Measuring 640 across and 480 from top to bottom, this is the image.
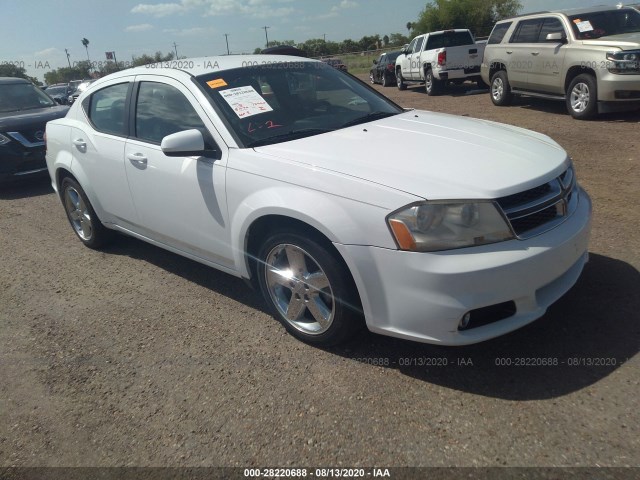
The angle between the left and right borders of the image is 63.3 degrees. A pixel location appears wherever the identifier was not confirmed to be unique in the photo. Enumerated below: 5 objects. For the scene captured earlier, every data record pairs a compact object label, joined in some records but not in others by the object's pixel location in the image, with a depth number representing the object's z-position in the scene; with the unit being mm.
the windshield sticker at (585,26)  9193
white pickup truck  15539
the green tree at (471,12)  53781
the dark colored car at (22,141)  7793
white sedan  2496
